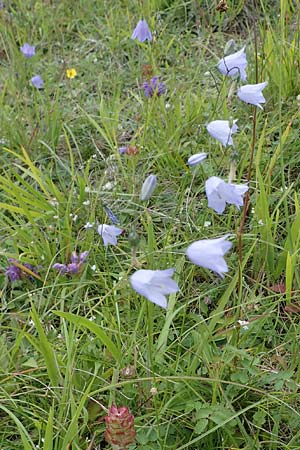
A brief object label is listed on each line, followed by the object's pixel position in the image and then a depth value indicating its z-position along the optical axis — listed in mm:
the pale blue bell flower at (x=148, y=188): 638
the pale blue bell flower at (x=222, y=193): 661
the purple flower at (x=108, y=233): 751
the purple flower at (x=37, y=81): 1103
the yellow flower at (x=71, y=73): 1156
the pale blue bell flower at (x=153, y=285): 620
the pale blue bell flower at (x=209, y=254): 630
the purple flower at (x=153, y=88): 969
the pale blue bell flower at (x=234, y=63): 739
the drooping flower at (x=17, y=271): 816
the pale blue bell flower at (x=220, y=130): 706
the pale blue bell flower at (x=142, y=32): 992
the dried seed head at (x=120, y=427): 647
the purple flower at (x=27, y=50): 1157
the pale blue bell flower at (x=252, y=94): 712
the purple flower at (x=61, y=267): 799
